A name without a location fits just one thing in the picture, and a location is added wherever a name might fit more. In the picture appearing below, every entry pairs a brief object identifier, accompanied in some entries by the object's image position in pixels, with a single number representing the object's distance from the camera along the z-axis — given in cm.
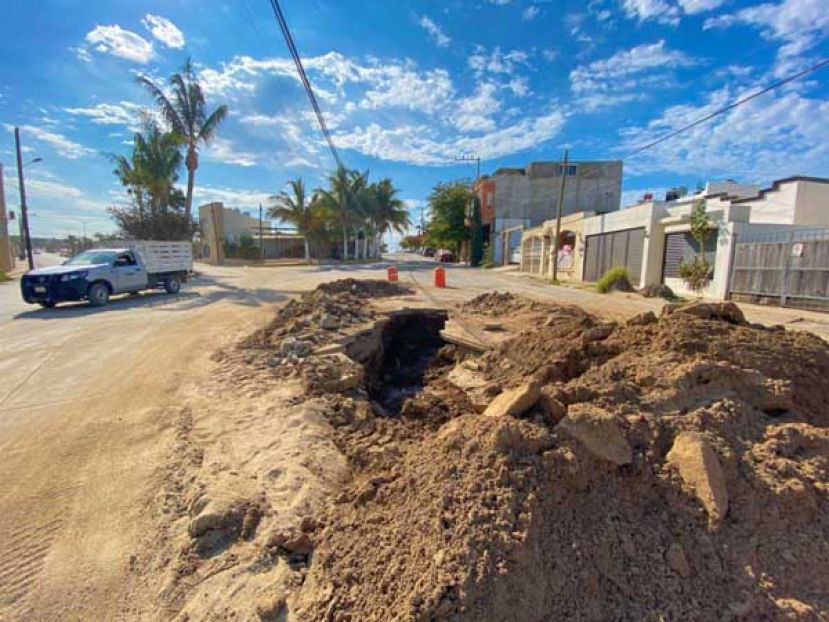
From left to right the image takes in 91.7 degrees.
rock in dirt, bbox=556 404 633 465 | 250
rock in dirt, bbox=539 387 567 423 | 296
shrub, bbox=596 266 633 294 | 1803
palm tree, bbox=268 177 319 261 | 4112
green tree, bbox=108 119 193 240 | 2581
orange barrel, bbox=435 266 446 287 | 1842
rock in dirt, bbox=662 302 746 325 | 489
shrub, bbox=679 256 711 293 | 1543
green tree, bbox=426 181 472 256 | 4528
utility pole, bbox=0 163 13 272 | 2694
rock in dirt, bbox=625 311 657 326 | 511
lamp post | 2398
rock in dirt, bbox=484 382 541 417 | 298
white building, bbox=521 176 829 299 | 1455
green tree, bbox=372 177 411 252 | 4631
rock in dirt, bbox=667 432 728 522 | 231
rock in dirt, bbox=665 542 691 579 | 207
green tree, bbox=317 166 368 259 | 4122
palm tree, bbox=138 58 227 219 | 2483
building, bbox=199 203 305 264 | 4544
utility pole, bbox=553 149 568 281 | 2327
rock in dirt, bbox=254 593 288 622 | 195
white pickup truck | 1085
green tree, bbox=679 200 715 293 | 1523
